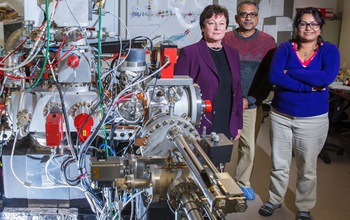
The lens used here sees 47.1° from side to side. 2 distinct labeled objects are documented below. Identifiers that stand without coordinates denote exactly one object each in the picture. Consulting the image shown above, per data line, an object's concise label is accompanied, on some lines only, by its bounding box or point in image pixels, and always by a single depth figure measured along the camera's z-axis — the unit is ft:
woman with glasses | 7.79
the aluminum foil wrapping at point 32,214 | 4.75
